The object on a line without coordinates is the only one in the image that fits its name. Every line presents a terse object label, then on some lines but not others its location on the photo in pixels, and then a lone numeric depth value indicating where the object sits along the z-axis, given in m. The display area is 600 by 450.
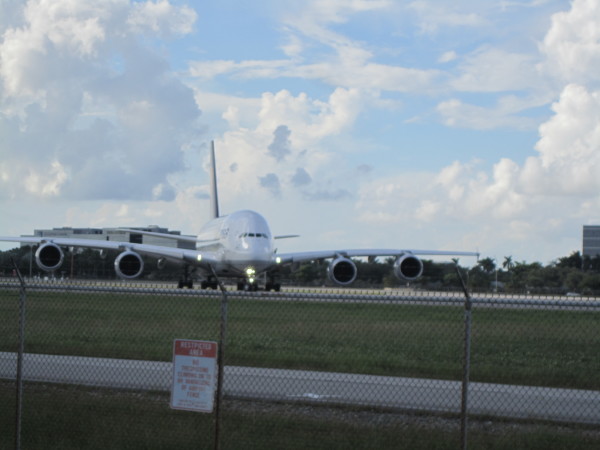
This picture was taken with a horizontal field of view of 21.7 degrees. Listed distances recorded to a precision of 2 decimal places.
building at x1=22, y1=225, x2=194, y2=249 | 184.78
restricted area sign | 14.99
